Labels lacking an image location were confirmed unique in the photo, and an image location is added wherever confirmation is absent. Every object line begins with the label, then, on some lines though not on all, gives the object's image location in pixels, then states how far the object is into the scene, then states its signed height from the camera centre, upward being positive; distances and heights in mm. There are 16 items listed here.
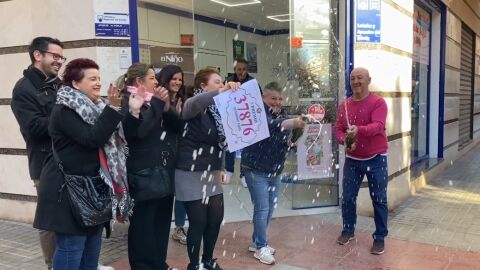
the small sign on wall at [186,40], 6167 +784
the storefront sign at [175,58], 5545 +477
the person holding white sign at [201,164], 3820 -577
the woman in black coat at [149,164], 3395 -530
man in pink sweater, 4637 -564
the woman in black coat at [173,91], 3738 +46
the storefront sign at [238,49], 14805 +1540
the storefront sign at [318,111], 6215 -237
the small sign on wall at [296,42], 6129 +704
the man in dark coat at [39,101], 3646 -12
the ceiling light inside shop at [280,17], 14107 +2447
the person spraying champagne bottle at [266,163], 4383 -672
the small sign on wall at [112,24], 4914 +799
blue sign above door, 5891 +934
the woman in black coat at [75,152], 2885 -355
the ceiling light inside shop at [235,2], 11836 +2466
